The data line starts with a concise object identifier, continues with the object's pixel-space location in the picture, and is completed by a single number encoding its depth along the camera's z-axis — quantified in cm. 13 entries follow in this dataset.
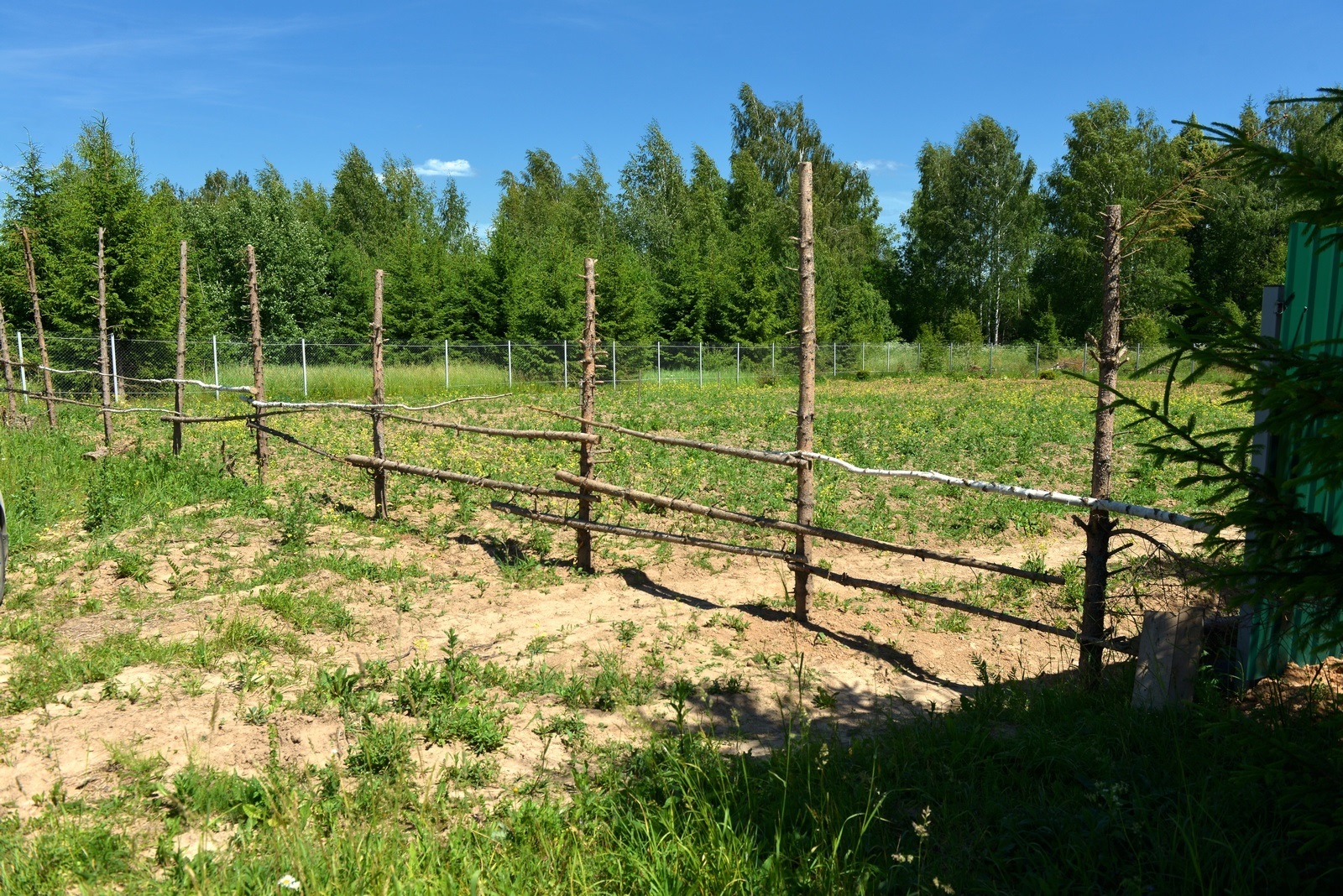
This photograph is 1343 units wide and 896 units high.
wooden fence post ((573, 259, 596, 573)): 759
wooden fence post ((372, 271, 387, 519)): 884
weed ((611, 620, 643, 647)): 600
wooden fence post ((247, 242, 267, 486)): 986
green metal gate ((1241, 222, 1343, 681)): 408
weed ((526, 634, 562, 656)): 570
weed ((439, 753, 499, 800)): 388
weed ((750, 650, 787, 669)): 572
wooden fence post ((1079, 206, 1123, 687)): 486
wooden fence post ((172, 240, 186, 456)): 1097
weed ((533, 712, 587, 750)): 435
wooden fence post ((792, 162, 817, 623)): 618
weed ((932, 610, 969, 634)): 648
